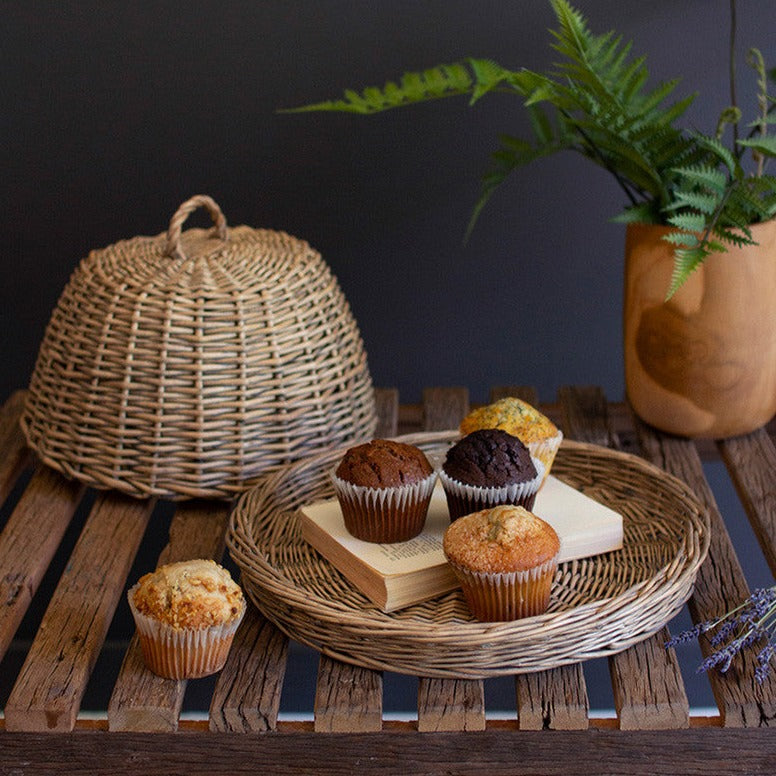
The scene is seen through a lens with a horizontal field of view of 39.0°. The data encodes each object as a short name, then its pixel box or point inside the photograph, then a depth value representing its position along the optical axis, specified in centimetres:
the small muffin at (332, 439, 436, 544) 112
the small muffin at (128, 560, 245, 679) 99
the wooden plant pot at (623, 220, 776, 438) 137
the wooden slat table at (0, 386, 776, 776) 95
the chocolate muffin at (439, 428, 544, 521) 113
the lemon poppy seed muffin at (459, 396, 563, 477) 125
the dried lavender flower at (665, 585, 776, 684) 99
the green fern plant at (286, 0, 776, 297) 126
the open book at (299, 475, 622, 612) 107
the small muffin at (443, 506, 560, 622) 100
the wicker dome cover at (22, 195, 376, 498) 130
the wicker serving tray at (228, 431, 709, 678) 98
